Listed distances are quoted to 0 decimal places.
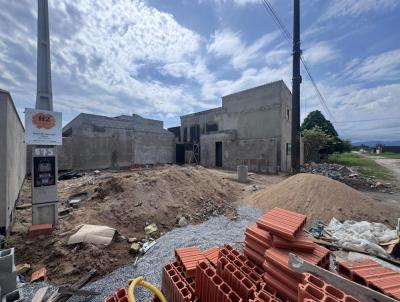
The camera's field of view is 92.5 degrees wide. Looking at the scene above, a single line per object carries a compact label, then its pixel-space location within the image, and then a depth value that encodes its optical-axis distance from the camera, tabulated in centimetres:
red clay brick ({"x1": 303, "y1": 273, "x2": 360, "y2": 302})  161
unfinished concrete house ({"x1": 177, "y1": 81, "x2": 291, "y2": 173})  1769
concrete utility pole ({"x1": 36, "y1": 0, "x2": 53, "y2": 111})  461
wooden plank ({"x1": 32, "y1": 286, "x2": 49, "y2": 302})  264
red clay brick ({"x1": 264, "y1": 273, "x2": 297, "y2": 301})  212
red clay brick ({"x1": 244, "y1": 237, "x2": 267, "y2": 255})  291
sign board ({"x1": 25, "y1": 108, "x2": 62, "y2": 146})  435
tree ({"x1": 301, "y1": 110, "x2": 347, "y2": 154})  3256
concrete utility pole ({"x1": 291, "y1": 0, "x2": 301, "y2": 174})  1101
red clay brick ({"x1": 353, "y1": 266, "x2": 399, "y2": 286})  232
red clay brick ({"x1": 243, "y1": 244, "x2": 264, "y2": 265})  288
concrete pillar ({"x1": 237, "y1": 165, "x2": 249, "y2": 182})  1265
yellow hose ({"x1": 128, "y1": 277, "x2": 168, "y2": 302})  215
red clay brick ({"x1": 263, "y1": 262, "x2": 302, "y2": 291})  214
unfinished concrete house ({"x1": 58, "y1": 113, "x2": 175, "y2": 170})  1656
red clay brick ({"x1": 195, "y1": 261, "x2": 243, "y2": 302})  207
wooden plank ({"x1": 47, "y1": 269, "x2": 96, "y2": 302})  266
